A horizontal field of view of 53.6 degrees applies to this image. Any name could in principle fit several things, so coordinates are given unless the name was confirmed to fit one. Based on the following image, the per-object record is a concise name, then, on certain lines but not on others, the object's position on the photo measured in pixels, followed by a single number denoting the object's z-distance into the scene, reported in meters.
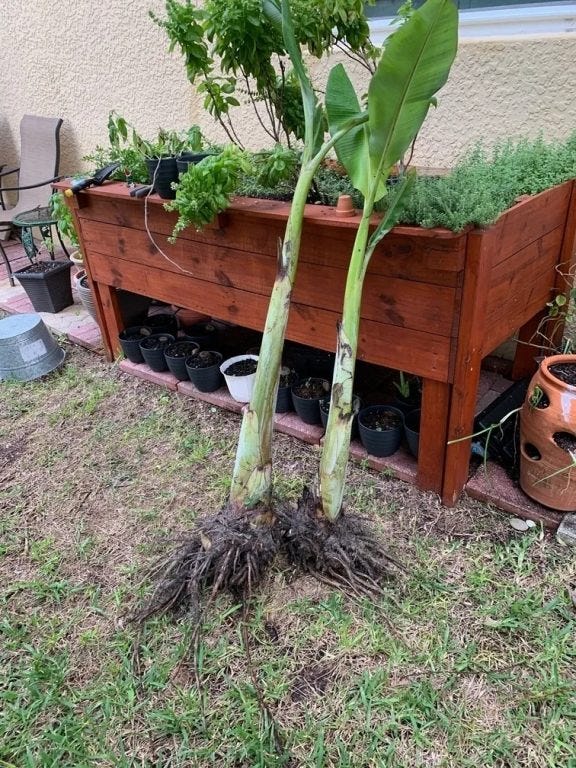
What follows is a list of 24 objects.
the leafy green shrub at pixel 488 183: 1.91
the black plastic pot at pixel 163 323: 3.96
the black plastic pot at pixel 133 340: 3.74
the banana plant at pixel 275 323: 1.91
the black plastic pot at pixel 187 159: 2.81
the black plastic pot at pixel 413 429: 2.55
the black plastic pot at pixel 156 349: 3.59
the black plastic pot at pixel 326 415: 2.81
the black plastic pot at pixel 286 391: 3.03
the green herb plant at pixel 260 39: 2.30
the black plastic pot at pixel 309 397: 2.90
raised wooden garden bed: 2.07
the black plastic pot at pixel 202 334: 3.66
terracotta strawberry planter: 2.12
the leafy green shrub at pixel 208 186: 2.40
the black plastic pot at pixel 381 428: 2.61
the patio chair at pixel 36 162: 5.74
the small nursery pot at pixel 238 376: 3.13
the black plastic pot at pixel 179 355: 3.47
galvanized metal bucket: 3.74
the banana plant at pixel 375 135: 1.63
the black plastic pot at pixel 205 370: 3.30
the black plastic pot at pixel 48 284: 4.66
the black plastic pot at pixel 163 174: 2.78
